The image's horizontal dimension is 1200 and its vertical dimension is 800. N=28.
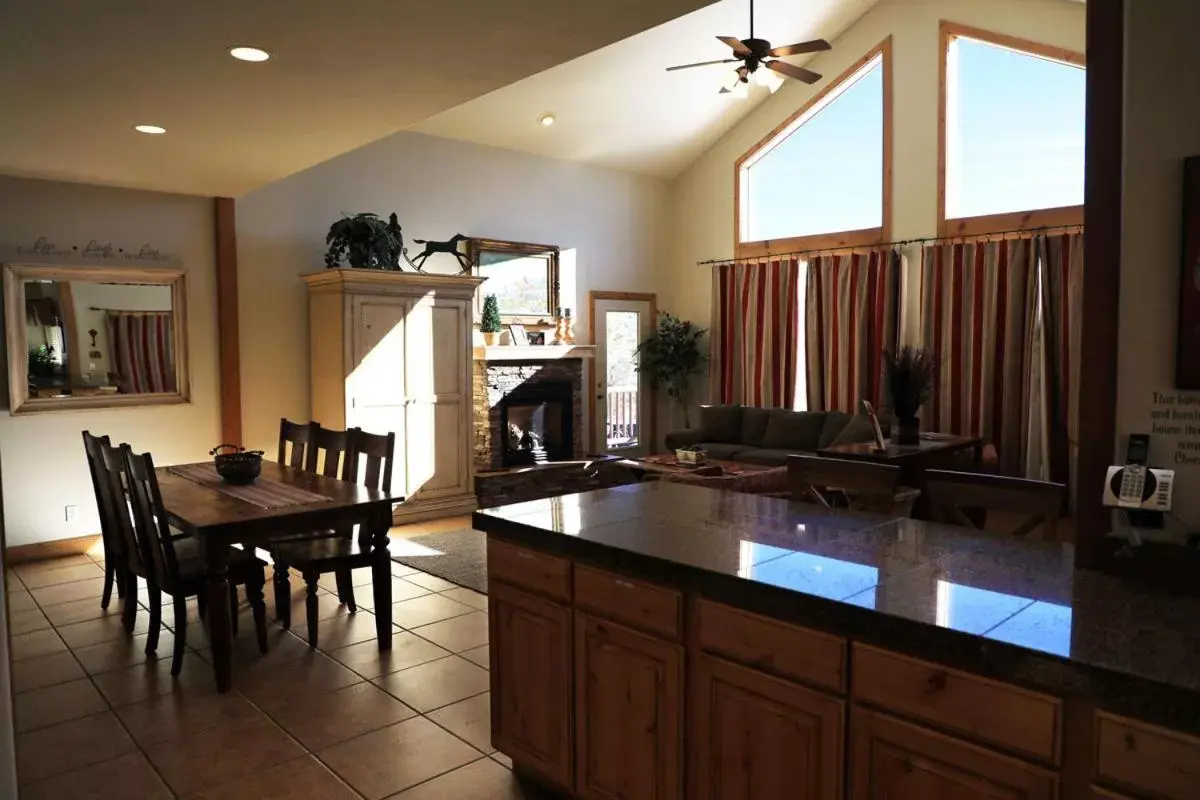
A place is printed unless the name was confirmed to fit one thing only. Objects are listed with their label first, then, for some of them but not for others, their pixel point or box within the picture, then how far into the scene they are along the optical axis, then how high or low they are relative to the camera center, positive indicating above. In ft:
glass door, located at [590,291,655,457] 29.04 -0.63
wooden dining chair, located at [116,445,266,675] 11.48 -2.95
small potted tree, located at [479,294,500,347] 24.88 +1.22
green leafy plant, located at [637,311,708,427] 29.60 +0.16
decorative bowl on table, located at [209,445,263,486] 13.53 -1.72
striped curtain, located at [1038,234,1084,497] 20.97 +0.28
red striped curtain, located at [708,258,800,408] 27.07 +0.86
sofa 23.75 -2.27
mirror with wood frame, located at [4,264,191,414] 17.70 +0.60
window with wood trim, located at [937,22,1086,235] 21.16 +5.96
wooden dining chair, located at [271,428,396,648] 12.41 -2.94
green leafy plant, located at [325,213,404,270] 20.49 +2.97
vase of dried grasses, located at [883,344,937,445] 19.94 -0.87
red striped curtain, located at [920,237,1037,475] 21.97 +0.55
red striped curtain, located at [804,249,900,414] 24.61 +0.98
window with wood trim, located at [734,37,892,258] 24.99 +5.95
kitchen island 4.63 -2.04
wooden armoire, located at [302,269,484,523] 20.15 -0.22
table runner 11.94 -1.99
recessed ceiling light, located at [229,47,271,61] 10.07 +3.80
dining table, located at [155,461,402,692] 10.92 -2.11
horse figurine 22.90 +3.11
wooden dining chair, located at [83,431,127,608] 13.69 -2.83
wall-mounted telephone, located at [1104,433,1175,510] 6.00 -0.94
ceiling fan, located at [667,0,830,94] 16.84 +6.31
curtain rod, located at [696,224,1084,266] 21.58 +3.35
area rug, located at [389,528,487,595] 16.38 -4.21
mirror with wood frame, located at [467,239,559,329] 25.21 +2.61
